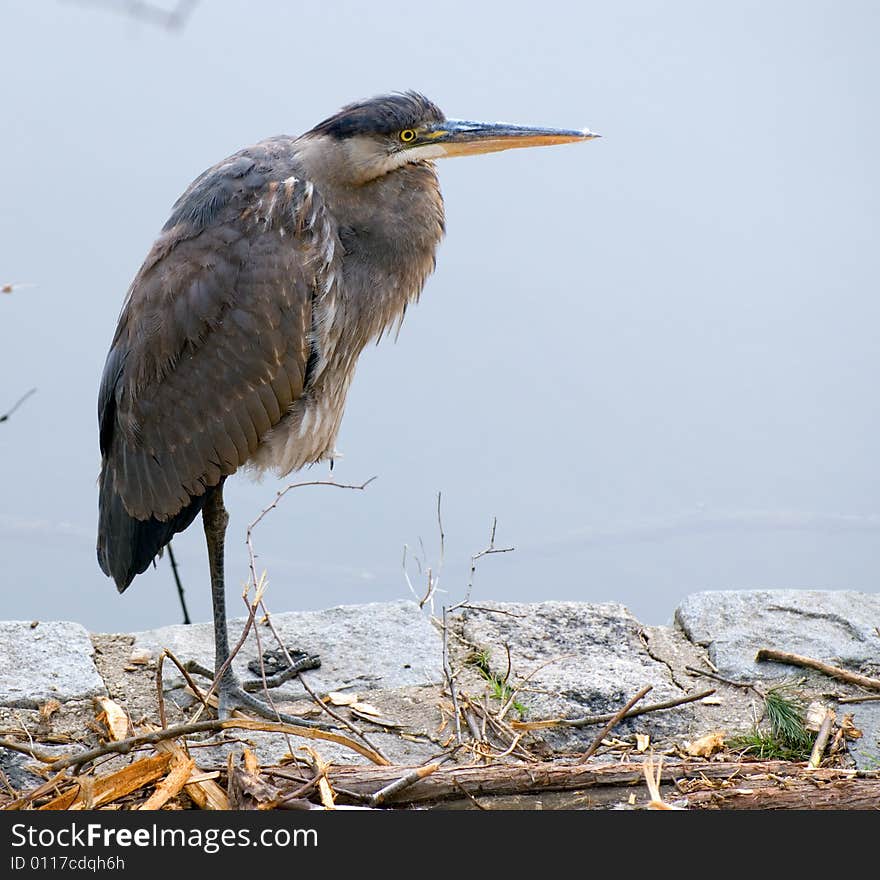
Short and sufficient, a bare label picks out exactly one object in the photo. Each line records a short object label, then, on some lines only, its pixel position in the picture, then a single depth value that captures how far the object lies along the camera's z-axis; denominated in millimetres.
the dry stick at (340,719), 5426
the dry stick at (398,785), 4867
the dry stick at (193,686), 5899
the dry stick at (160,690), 5355
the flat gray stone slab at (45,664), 6441
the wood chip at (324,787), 4786
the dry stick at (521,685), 5953
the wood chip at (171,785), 4871
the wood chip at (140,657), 6879
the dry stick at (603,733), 5145
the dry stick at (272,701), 5289
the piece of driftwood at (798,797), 4914
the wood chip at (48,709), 6187
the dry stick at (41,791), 4772
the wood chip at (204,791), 4918
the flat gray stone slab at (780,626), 6855
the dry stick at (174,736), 4676
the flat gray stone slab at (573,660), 6258
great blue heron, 6195
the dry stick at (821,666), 6414
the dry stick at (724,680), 6469
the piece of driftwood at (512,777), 4969
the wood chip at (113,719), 5910
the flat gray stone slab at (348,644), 6809
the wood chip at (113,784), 4809
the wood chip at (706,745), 5727
